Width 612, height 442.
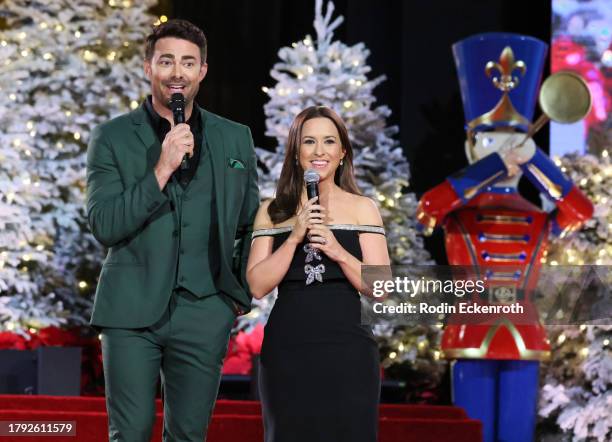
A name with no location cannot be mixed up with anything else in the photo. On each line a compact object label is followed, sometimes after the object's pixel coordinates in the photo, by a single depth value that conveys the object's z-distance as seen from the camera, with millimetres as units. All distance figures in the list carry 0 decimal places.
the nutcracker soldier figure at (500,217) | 12109
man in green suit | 6027
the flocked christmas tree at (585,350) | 13305
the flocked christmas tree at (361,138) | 14312
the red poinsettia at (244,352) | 13641
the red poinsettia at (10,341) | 13766
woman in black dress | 6246
